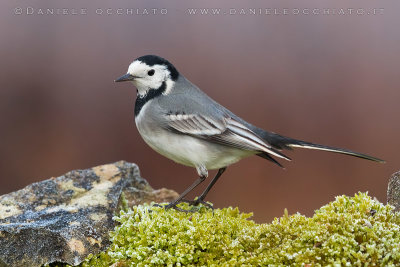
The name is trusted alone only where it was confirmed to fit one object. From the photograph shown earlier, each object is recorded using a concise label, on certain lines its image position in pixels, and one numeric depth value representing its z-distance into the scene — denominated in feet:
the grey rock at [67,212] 21.62
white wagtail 25.49
